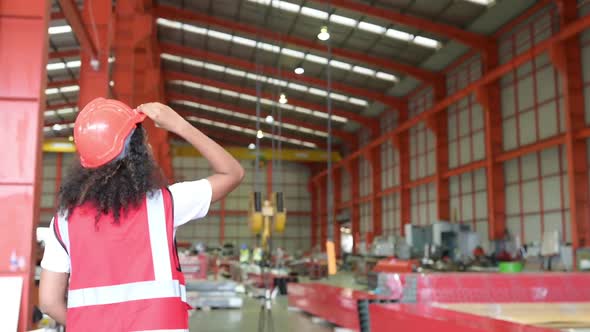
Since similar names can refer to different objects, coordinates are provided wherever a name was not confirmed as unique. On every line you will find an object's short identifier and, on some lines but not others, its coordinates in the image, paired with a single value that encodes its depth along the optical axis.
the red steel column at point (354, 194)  38.25
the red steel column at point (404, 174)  30.41
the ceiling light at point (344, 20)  21.61
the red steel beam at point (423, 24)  20.48
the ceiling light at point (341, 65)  26.27
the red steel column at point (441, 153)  26.70
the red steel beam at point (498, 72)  17.78
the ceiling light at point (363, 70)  27.23
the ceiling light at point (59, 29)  22.62
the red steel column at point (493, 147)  22.50
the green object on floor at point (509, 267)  16.42
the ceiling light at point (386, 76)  28.43
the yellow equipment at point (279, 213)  14.68
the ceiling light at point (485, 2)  20.77
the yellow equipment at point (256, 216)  12.37
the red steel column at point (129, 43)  15.95
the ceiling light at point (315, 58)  24.20
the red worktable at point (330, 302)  10.33
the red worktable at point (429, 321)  3.82
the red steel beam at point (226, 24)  22.53
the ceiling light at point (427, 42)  24.30
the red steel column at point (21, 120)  6.54
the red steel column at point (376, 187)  34.34
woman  1.77
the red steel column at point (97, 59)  11.93
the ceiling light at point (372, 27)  22.63
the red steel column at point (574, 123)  17.97
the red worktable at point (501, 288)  6.58
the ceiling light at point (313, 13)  20.77
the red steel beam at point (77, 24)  9.86
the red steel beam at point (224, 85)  30.45
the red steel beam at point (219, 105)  34.31
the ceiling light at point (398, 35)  23.35
